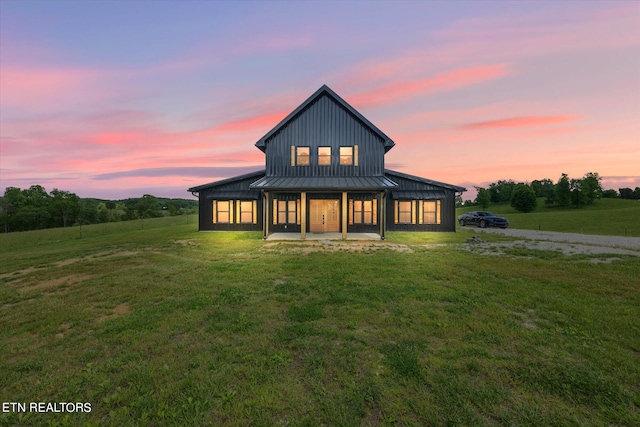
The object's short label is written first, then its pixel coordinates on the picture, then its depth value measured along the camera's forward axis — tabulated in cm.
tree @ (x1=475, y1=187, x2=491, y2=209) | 7546
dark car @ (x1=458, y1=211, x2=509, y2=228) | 2517
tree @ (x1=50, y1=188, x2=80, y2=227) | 6969
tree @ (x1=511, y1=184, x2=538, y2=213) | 6419
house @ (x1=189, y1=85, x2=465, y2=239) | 1991
